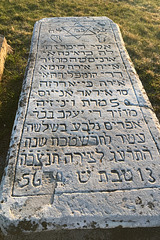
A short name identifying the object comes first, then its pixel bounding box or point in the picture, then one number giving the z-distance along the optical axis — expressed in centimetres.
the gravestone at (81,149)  187
